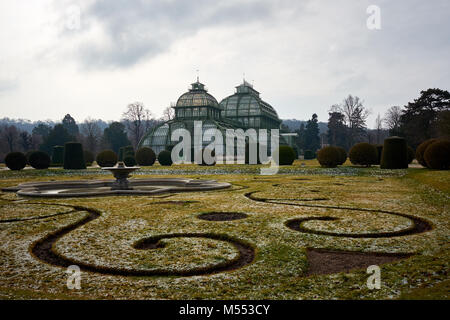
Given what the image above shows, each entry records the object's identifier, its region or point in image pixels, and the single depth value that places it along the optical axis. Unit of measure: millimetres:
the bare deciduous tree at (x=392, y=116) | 67719
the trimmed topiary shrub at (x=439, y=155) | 22109
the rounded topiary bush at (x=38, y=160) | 32969
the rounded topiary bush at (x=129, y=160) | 38031
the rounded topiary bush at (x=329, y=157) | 29347
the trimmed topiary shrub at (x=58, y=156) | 39688
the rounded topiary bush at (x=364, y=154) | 29031
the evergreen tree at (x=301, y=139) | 77788
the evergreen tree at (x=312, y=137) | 73562
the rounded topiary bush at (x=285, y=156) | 33156
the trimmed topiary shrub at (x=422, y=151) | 26666
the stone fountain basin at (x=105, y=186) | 14812
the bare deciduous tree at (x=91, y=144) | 65500
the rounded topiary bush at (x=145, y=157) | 38250
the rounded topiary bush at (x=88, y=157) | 42384
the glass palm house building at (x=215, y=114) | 52375
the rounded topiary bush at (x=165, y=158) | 37250
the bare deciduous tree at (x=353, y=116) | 64438
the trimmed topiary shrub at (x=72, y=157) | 32219
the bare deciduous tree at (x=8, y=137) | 64250
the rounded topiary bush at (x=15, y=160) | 30453
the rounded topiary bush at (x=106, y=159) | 36469
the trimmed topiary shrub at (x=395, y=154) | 26359
